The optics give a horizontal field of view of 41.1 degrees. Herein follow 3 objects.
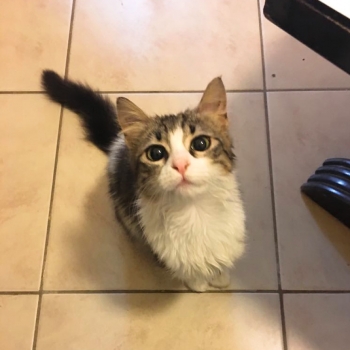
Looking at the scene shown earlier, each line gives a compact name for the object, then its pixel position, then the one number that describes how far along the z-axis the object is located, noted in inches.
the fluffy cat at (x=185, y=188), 33.1
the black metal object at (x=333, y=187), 48.9
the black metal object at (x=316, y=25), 23.4
